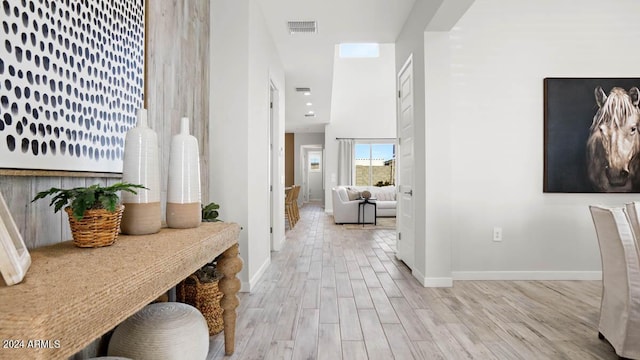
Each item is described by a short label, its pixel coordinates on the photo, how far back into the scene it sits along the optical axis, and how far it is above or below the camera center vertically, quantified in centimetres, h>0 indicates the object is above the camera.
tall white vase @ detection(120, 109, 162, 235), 129 -1
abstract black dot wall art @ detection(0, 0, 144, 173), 100 +34
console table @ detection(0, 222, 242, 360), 52 -23
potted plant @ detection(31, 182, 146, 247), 102 -11
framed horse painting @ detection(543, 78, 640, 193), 318 +42
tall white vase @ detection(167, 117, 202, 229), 151 -4
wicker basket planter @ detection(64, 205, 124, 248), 104 -16
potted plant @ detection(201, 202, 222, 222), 221 -25
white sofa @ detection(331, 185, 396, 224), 738 -66
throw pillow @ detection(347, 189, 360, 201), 761 -41
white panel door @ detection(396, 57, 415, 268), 345 +10
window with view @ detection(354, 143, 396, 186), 1105 +44
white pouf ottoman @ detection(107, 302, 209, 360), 129 -64
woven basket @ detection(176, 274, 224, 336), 197 -71
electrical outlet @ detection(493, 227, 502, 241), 324 -54
